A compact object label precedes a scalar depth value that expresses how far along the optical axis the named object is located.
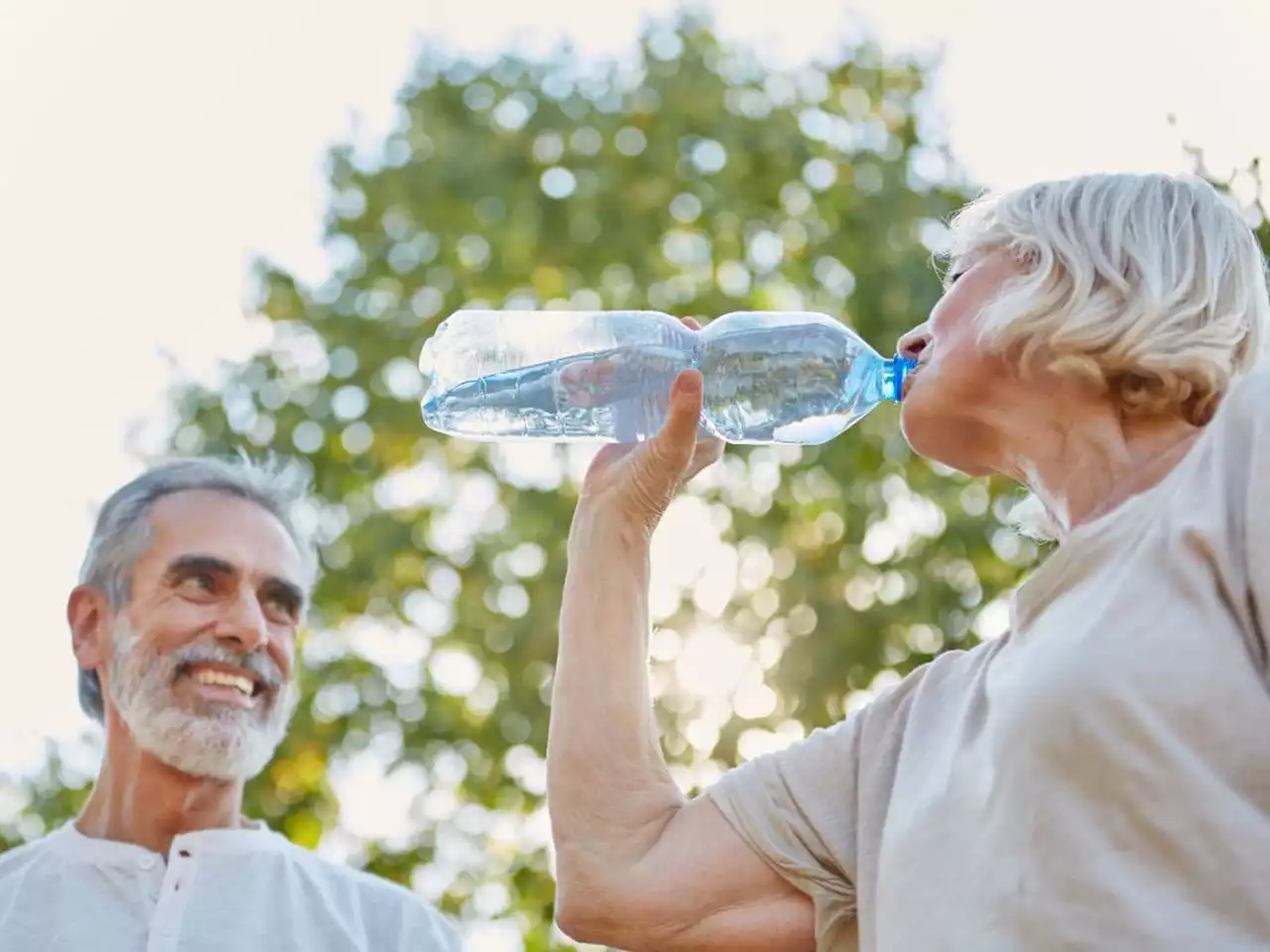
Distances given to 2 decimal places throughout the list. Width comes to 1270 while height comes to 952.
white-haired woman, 1.44
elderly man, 2.10
